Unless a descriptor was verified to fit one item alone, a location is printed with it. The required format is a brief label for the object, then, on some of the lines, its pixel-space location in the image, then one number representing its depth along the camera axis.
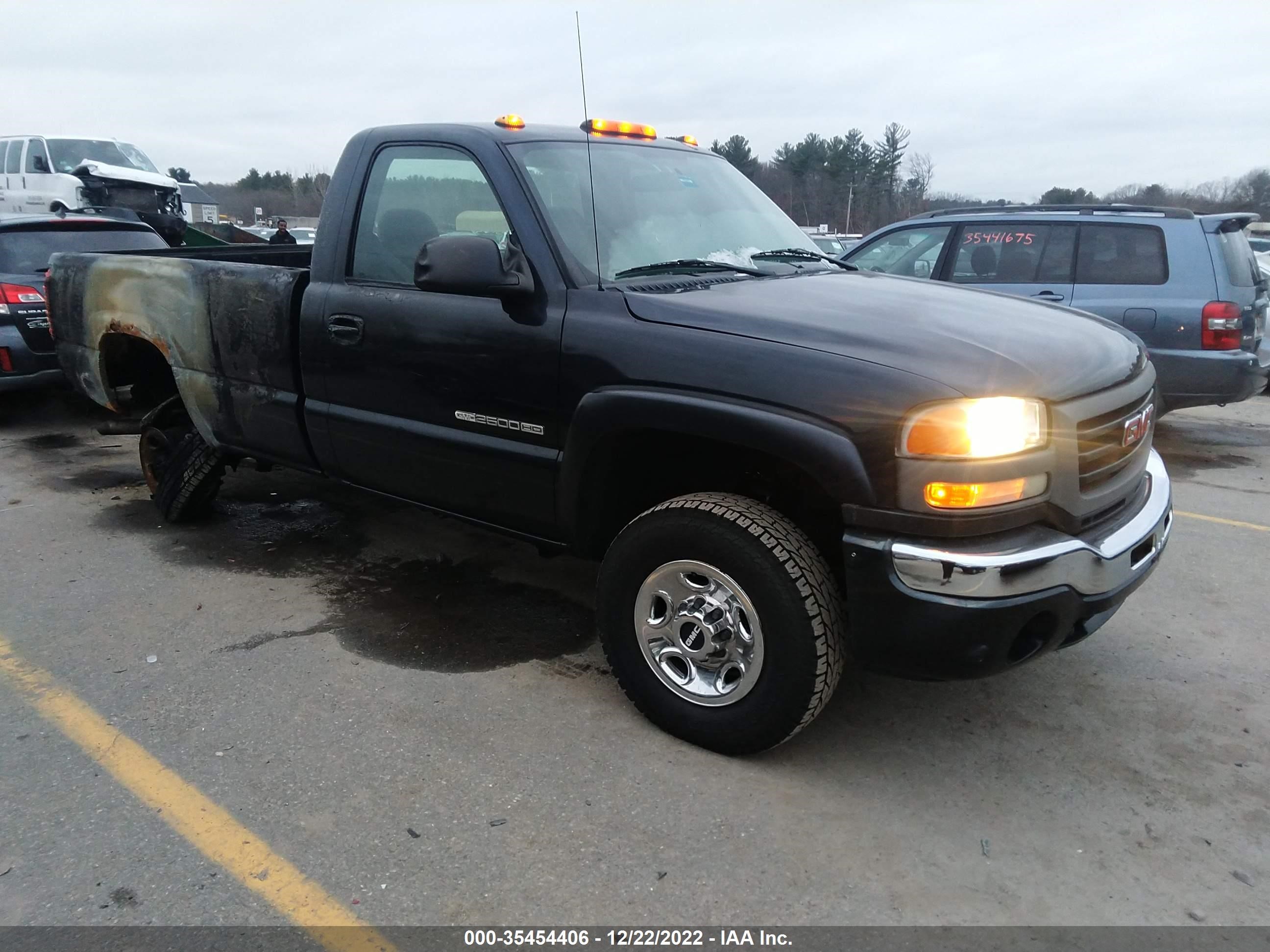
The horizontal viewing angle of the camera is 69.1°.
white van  14.62
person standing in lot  17.03
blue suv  6.29
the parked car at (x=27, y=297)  6.86
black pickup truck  2.48
